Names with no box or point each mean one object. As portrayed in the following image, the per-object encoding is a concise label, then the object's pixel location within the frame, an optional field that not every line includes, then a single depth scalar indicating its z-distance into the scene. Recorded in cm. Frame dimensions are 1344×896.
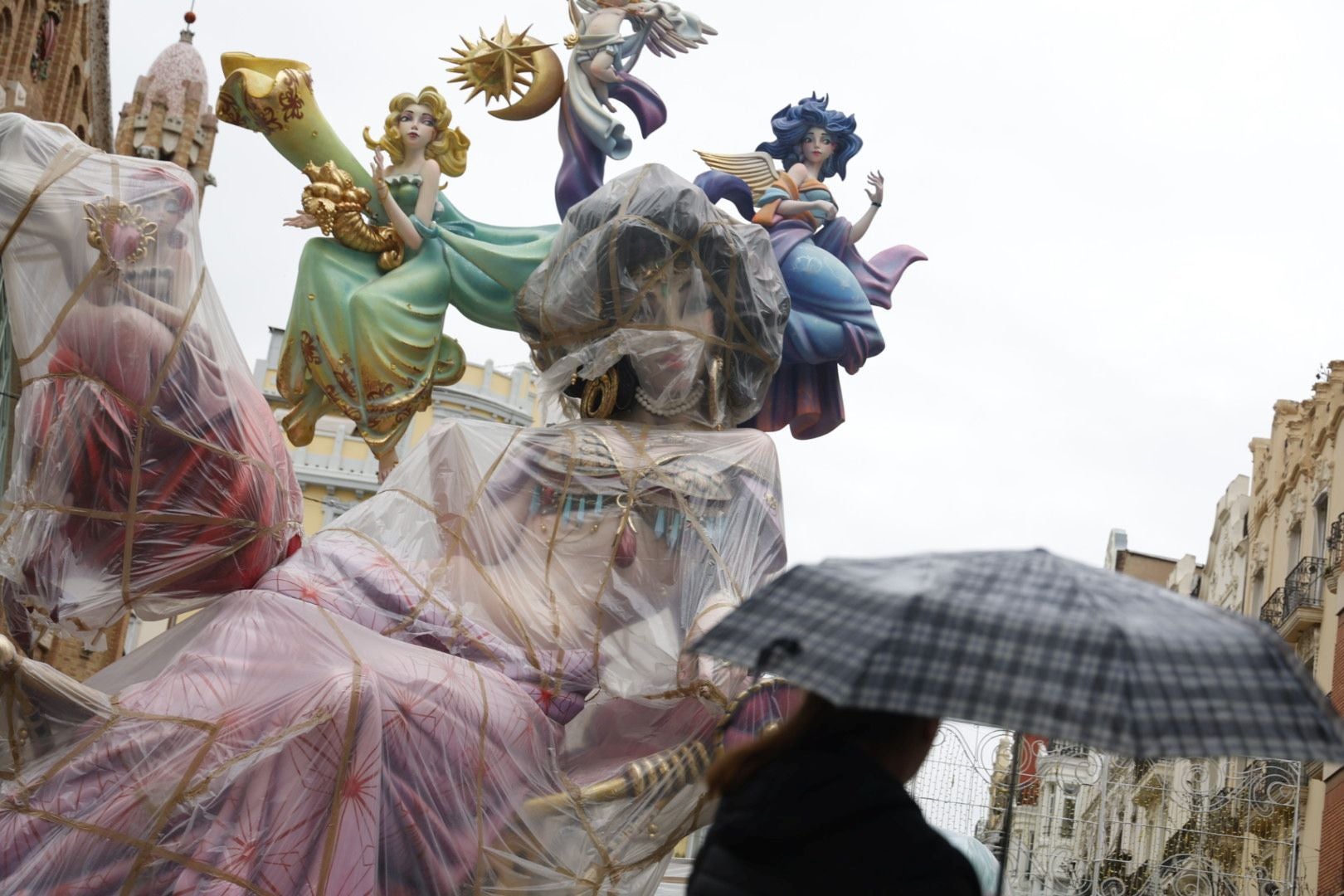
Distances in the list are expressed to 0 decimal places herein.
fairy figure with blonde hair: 783
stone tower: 2780
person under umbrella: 314
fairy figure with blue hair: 805
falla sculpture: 577
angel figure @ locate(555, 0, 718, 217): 830
